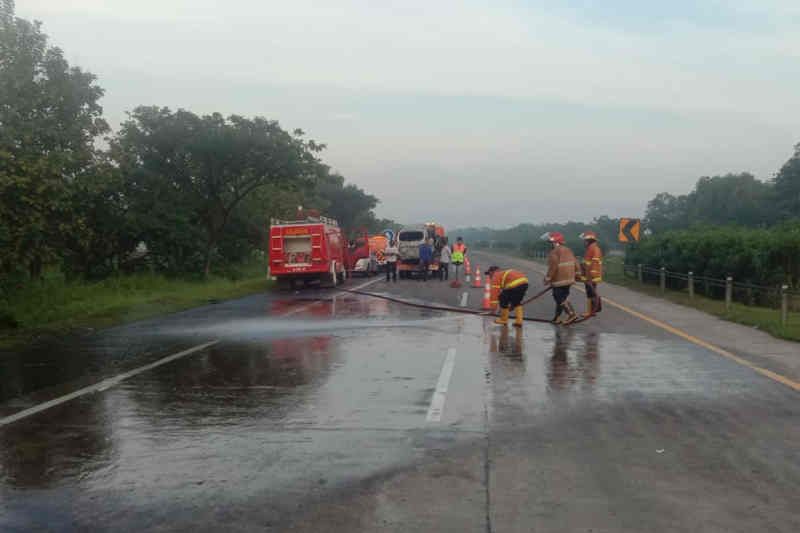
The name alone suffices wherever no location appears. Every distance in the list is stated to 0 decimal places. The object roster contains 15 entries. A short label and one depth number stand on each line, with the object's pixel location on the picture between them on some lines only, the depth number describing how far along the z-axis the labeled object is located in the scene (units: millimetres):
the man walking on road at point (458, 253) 32131
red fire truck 29453
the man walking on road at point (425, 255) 32969
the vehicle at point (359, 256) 39594
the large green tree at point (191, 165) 32906
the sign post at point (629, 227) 29484
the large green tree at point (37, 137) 16500
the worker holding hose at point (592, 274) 15836
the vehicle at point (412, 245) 35188
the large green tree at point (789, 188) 78500
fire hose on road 17725
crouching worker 15008
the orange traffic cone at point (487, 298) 18500
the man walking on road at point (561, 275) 15562
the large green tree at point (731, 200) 90800
